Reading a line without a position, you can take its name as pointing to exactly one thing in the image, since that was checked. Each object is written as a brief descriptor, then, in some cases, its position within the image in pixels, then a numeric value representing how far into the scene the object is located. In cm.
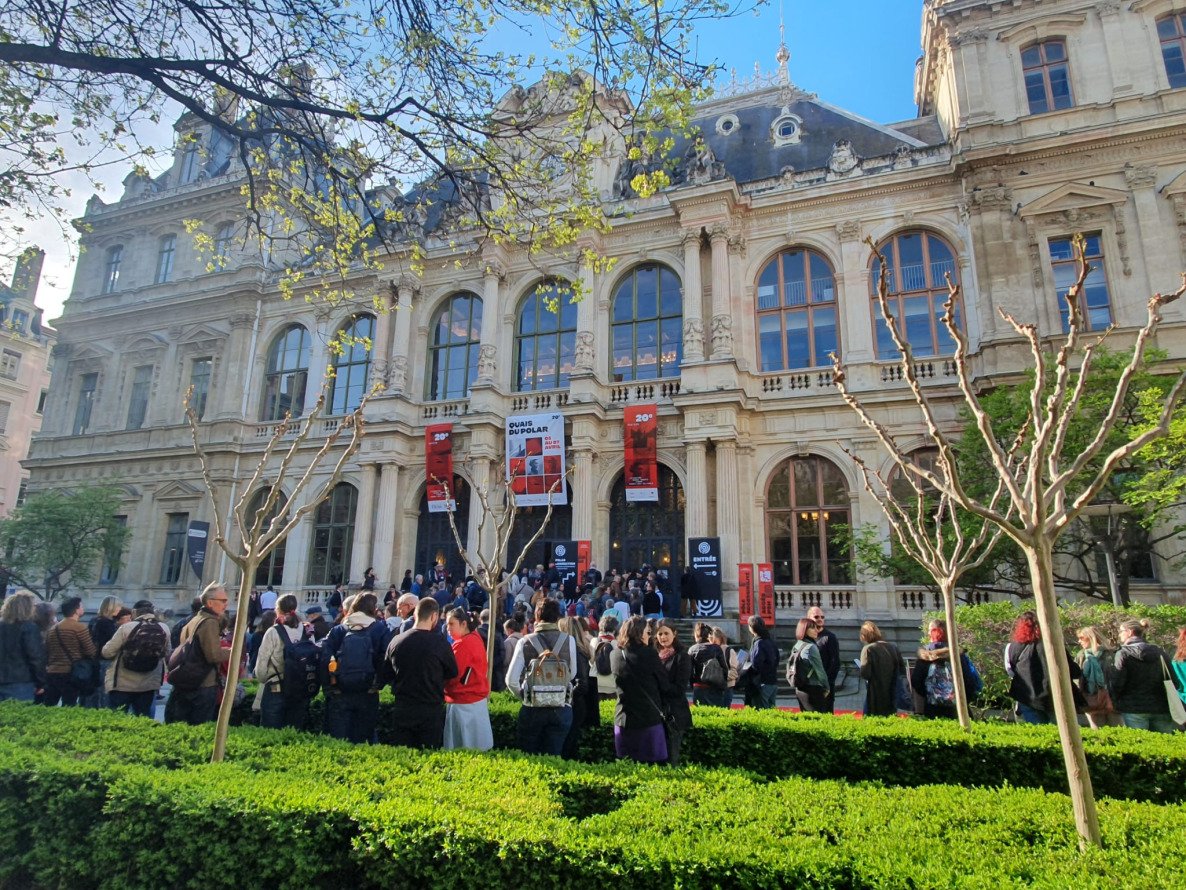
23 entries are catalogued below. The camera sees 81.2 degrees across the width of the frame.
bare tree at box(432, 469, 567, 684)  932
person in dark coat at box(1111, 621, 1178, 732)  762
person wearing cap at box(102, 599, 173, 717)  787
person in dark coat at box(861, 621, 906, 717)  838
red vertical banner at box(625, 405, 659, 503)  2052
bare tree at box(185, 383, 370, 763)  520
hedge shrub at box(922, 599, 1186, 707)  1027
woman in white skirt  659
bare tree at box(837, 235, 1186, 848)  352
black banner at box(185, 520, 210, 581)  2312
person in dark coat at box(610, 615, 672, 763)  608
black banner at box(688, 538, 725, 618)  1788
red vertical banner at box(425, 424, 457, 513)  2278
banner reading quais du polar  2155
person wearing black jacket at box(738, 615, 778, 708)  955
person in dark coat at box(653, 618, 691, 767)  632
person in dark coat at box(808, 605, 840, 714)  914
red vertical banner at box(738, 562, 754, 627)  1833
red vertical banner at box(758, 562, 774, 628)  1777
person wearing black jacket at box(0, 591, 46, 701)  794
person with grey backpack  641
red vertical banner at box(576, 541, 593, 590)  2012
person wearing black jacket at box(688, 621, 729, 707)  902
